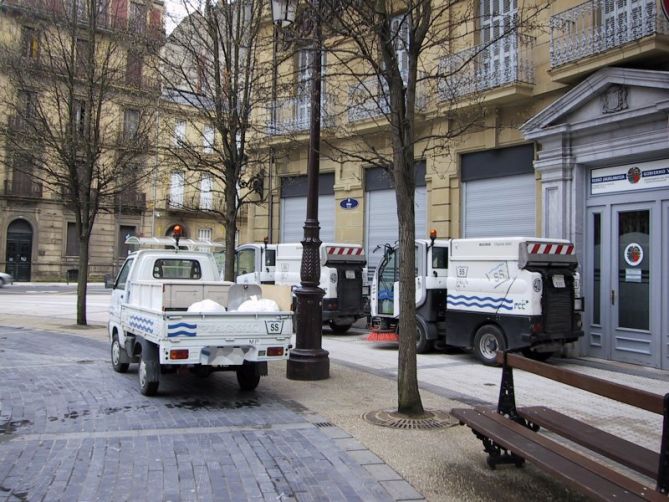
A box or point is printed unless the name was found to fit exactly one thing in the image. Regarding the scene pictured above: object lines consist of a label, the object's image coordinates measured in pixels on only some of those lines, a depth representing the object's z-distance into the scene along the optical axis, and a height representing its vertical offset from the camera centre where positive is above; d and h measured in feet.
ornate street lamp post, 29.45 -0.60
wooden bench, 11.32 -3.72
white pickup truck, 23.52 -2.28
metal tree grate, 20.94 -4.90
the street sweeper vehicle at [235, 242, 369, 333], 51.16 +0.11
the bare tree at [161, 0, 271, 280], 37.99 +12.41
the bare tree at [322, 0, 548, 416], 21.95 +5.87
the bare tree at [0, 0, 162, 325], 51.39 +14.59
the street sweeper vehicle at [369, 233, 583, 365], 34.55 -0.92
